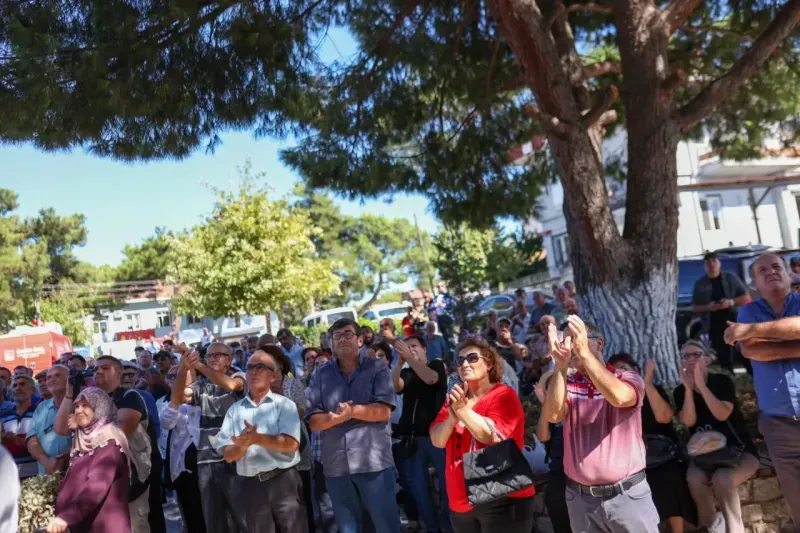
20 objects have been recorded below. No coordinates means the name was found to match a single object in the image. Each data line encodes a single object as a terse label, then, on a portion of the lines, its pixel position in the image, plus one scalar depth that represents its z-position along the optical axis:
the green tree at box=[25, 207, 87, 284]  45.31
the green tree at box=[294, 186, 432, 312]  58.44
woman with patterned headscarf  4.20
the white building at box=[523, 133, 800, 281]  30.39
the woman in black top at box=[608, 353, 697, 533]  5.11
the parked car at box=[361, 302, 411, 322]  35.41
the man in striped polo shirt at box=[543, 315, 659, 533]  3.56
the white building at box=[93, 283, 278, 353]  53.16
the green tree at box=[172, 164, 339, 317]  28.62
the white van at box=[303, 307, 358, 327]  32.59
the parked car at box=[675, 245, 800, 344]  11.90
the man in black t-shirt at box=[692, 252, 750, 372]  8.62
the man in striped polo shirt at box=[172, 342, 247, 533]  5.18
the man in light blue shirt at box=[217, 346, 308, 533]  4.86
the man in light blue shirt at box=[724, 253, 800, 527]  4.28
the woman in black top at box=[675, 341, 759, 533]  5.03
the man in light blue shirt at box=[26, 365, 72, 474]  5.93
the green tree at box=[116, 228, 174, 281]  58.00
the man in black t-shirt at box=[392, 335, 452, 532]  6.20
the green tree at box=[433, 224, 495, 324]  13.09
